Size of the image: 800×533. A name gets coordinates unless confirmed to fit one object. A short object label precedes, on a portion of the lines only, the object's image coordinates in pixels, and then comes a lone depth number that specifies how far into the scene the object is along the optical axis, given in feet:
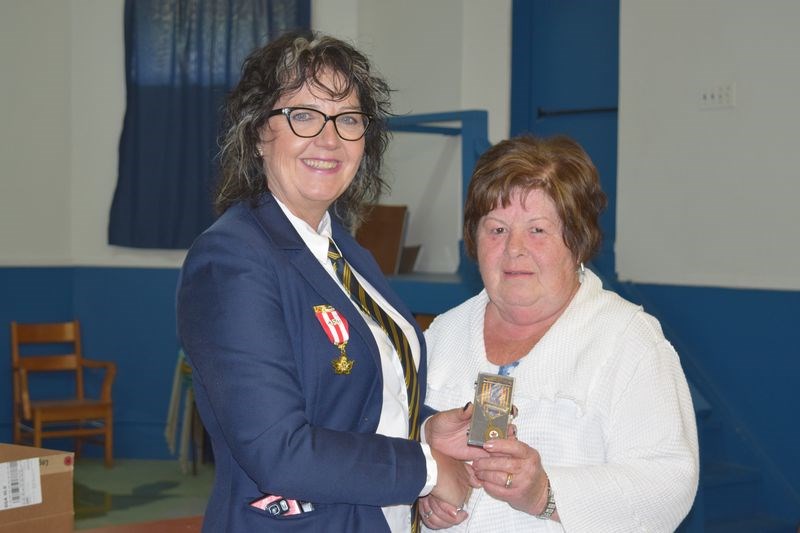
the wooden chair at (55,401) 22.82
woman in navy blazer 5.35
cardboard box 7.28
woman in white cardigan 6.07
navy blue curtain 24.14
